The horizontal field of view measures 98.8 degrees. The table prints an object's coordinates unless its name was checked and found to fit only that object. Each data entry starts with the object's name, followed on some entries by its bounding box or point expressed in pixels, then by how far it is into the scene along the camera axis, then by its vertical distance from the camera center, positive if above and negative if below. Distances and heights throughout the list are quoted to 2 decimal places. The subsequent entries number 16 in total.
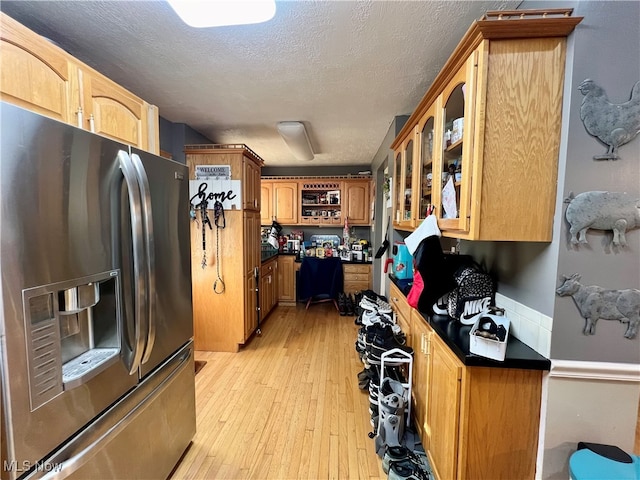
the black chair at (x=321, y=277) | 4.34 -0.91
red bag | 1.60 -0.41
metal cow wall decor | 1.02 -0.29
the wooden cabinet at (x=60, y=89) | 0.93 +0.52
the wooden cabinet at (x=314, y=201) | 4.78 +0.34
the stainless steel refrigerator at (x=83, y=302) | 0.74 -0.29
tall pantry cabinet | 2.88 -0.51
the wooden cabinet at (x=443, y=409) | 1.15 -0.87
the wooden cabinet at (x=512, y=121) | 1.03 +0.40
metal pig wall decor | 0.99 +0.04
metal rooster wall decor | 0.97 +0.38
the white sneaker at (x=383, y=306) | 2.59 -0.84
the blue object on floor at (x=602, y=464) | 0.93 -0.85
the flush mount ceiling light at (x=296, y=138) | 2.88 +0.94
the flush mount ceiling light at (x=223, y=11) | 1.17 +0.91
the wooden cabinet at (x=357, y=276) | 4.46 -0.91
